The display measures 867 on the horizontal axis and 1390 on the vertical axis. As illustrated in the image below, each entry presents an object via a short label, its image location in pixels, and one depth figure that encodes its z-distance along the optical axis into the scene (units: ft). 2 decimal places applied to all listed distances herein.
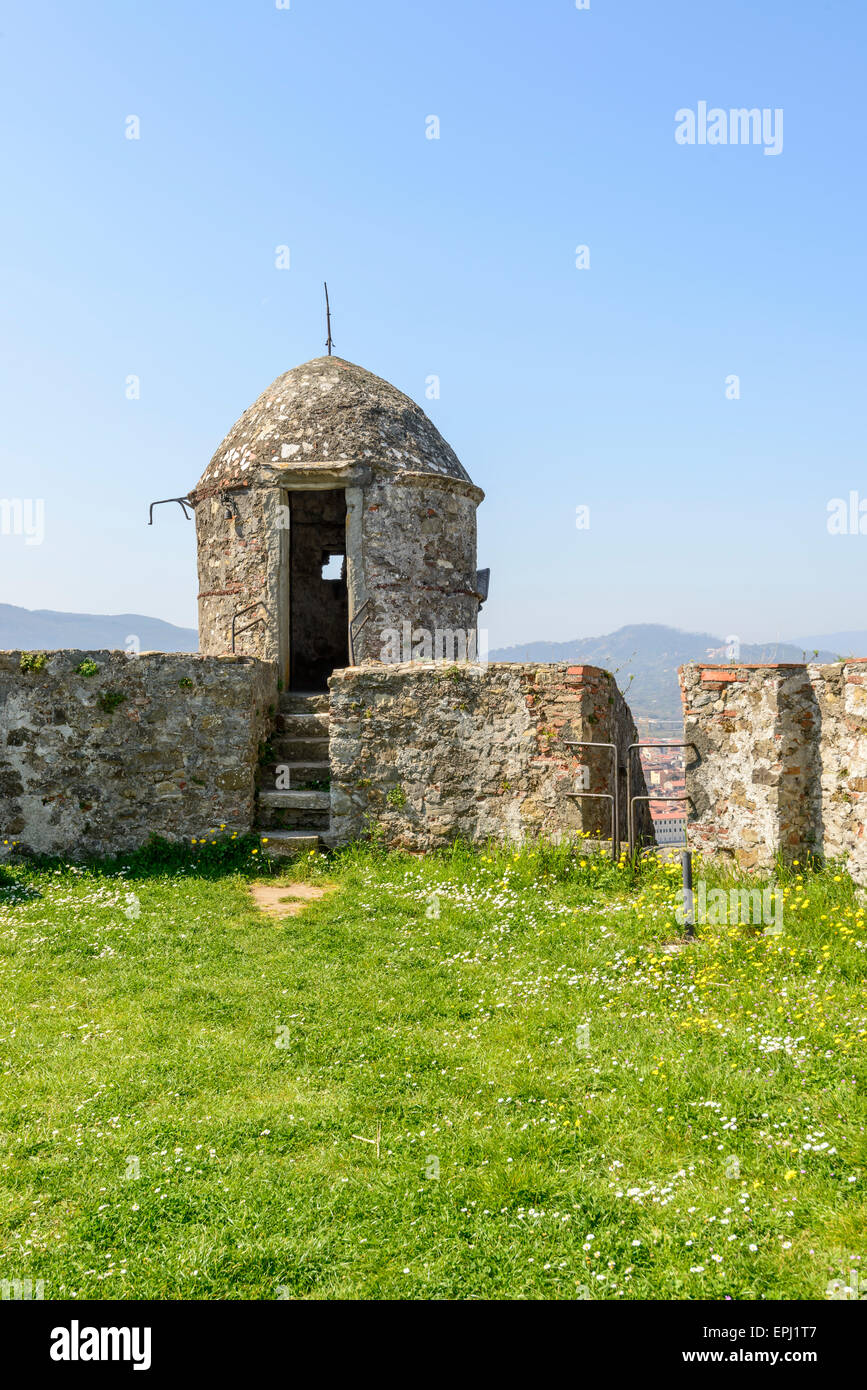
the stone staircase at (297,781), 30.19
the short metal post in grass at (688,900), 20.16
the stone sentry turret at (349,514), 39.09
